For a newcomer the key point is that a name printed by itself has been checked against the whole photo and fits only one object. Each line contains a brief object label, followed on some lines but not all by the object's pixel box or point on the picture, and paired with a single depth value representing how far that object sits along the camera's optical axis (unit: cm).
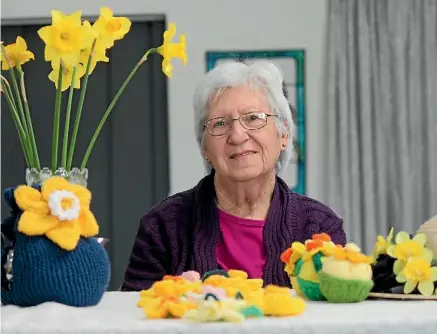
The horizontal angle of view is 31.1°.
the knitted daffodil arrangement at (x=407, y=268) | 99
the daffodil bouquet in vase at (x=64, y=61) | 108
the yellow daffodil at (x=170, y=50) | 125
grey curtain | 375
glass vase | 110
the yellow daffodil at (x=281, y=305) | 85
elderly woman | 151
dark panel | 388
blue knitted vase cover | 90
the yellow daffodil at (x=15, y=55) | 121
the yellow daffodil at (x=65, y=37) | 106
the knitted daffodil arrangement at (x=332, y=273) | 95
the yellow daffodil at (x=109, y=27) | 113
